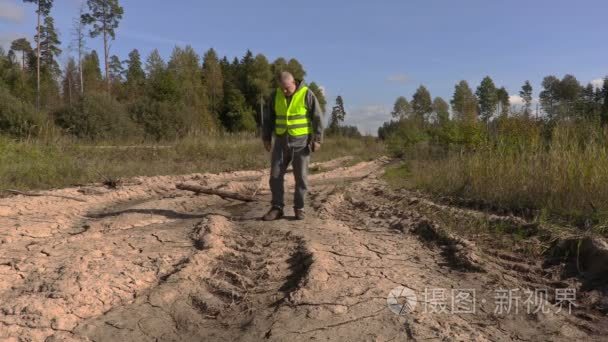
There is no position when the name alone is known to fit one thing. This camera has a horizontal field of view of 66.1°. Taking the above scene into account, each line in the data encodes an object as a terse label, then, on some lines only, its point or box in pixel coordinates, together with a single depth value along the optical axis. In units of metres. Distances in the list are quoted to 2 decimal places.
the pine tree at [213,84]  53.72
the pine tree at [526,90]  71.06
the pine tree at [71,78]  49.38
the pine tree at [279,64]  54.97
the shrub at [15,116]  18.69
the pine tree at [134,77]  48.00
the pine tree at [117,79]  48.62
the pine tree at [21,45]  48.91
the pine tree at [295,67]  53.02
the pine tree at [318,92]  54.89
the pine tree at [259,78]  55.00
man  5.98
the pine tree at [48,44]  40.94
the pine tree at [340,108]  80.75
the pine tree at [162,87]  39.69
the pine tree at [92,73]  49.58
